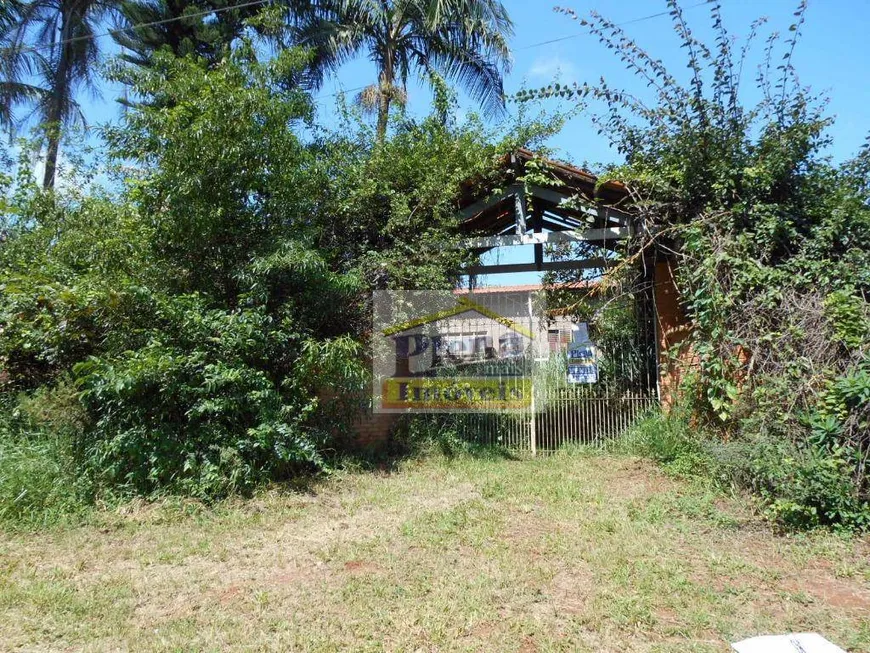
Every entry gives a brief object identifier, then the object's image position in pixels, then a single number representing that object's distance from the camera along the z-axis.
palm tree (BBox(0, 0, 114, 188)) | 13.69
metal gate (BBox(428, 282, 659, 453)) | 7.73
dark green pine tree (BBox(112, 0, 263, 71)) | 11.09
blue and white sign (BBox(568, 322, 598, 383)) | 8.01
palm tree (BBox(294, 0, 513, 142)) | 11.06
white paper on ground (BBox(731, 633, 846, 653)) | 2.88
